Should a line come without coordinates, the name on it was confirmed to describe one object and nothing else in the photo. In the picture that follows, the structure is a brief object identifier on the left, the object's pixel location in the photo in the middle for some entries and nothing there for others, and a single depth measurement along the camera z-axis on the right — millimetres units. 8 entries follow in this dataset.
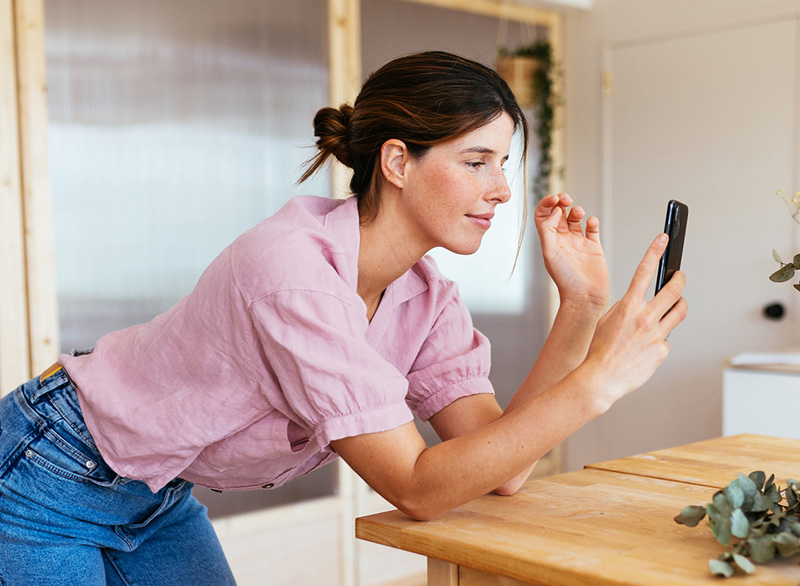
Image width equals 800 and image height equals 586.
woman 1118
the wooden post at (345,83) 3361
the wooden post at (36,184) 2605
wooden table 935
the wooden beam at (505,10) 3825
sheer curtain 2719
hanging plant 4059
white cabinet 2789
